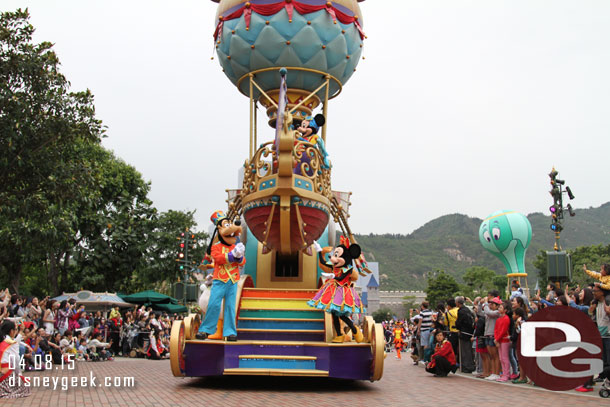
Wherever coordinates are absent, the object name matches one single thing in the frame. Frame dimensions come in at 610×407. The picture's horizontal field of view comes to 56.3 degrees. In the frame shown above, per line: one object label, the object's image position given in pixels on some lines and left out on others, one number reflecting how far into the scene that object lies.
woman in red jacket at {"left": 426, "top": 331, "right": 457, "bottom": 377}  10.31
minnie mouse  8.26
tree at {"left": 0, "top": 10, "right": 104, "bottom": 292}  11.92
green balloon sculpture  27.94
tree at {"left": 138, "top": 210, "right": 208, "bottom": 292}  29.56
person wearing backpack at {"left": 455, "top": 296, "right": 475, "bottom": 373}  10.96
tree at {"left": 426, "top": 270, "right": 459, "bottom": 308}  57.84
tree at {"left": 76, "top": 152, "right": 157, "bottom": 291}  28.69
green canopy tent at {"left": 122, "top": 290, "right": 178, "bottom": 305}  21.92
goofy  8.18
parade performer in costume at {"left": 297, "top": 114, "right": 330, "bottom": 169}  10.60
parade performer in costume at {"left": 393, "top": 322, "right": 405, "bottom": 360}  20.58
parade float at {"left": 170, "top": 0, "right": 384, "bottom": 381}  7.87
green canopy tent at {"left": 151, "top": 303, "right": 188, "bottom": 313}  22.84
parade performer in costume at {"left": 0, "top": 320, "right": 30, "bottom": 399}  6.33
